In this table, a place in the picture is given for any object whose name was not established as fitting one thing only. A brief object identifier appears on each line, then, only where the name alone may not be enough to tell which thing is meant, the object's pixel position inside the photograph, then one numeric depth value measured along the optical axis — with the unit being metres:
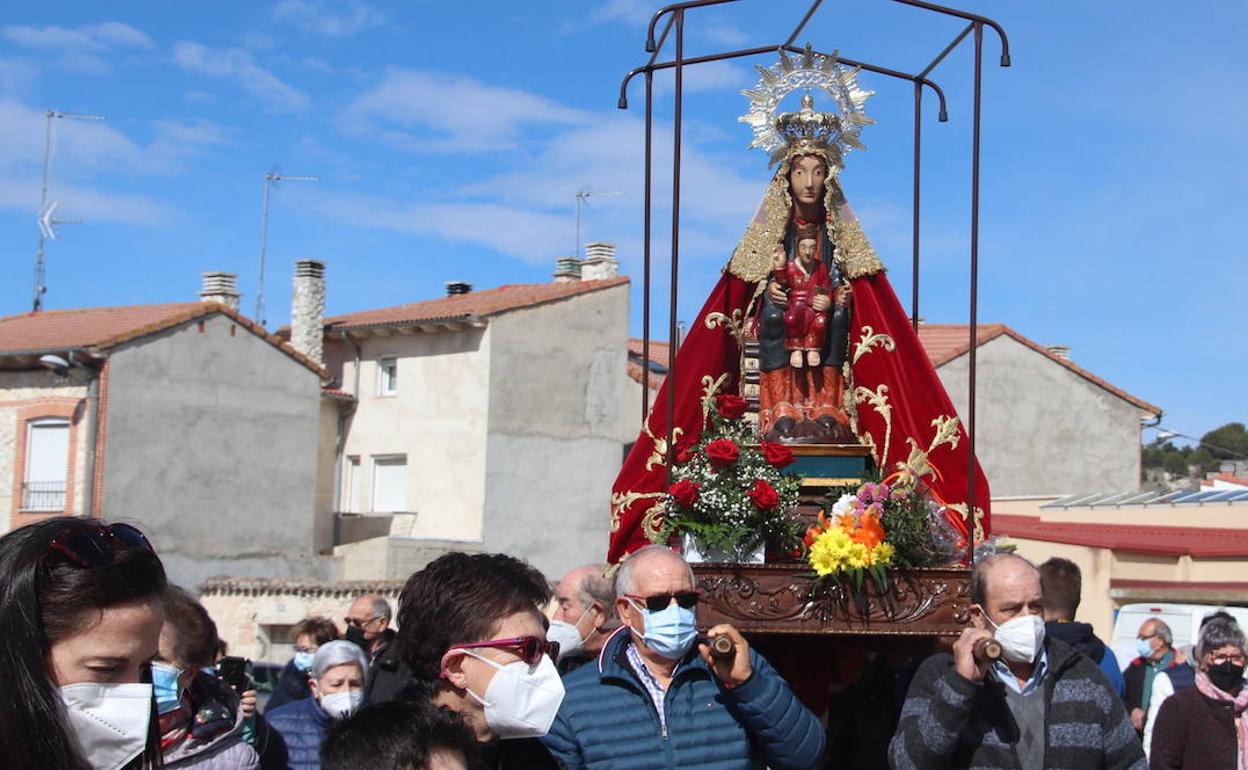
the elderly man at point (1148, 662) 9.13
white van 13.55
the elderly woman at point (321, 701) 5.39
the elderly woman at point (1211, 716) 6.02
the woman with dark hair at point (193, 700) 3.81
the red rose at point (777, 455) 6.46
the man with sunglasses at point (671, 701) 4.39
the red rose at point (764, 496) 6.15
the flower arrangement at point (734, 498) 6.18
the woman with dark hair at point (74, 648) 2.26
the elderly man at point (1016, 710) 4.48
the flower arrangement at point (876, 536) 5.93
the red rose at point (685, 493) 6.25
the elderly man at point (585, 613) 5.95
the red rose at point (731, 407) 6.86
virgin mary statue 6.99
